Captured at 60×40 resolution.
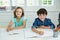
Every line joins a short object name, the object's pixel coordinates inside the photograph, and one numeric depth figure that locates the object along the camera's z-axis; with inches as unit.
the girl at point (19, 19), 97.6
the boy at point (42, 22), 93.2
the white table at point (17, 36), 70.8
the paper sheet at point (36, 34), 75.4
